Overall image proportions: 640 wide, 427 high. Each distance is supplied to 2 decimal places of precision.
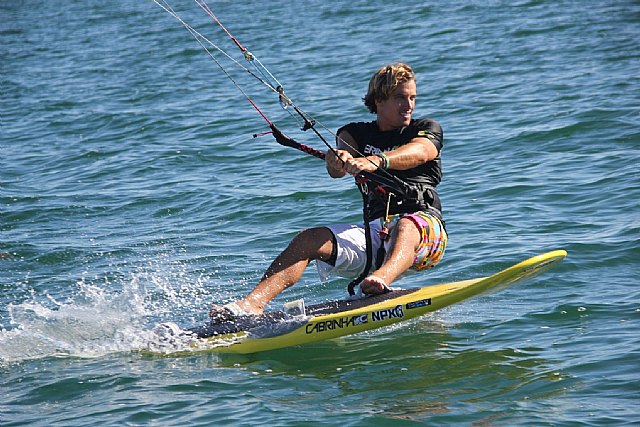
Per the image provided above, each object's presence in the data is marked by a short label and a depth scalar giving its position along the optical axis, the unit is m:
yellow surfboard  13.69
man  13.66
